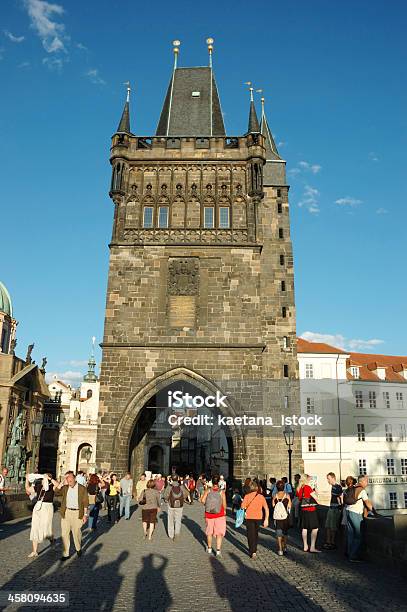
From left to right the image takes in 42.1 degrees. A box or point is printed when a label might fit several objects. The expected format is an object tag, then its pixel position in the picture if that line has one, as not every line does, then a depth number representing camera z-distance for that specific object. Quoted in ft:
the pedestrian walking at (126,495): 47.83
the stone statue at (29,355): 115.40
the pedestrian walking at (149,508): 35.76
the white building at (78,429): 179.09
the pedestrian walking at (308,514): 30.58
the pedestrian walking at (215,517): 30.12
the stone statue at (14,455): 83.35
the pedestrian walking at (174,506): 36.17
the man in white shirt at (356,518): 28.12
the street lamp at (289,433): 58.95
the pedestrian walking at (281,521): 30.17
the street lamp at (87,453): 189.41
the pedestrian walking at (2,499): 41.89
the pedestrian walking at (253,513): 29.53
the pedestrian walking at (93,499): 38.67
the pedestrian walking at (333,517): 32.55
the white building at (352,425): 117.80
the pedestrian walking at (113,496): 46.42
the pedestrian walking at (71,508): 27.50
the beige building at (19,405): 84.79
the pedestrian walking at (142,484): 47.22
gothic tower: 70.38
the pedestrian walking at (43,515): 28.32
